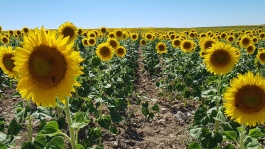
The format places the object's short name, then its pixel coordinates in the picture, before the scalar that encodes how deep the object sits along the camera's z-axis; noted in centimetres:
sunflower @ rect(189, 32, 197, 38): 1328
